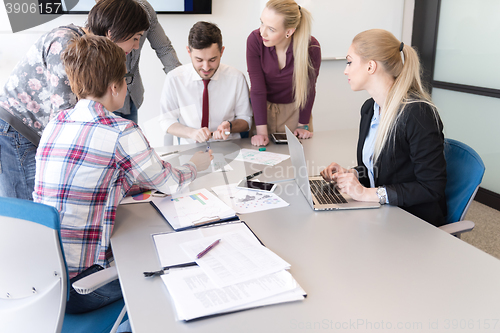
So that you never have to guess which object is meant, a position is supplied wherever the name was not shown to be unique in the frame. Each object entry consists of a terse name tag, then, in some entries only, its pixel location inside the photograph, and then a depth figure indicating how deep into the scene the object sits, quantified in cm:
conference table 81
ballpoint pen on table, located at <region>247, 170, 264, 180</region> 167
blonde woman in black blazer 136
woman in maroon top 213
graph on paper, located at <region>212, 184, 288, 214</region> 138
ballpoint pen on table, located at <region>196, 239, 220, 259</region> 103
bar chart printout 127
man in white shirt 225
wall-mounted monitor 303
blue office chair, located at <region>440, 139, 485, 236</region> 138
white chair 100
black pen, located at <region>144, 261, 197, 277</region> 97
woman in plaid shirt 120
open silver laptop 135
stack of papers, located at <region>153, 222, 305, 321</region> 85
